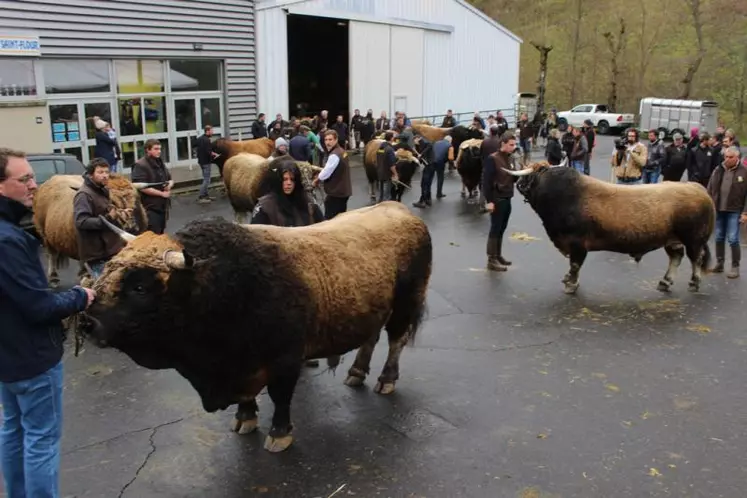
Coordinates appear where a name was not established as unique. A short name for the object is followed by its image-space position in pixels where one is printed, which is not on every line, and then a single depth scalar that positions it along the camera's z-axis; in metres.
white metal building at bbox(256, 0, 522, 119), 21.58
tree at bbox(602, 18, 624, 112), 45.80
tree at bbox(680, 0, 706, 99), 41.22
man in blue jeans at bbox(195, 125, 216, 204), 15.96
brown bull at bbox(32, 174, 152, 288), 7.29
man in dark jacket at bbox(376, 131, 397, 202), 14.34
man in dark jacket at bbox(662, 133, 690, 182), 14.16
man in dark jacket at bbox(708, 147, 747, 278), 9.37
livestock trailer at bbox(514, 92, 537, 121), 38.82
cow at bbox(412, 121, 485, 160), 18.27
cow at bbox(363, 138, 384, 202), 15.77
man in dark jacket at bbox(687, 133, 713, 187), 13.86
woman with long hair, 6.30
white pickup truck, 40.31
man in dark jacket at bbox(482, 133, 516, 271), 9.70
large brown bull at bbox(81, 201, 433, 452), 3.84
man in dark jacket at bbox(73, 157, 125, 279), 6.53
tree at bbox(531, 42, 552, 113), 38.25
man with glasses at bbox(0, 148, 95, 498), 3.32
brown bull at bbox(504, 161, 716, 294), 8.57
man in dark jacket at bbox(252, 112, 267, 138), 19.86
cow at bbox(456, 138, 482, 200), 15.65
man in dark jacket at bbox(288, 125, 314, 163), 14.95
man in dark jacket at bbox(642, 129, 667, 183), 14.53
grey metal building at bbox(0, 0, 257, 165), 14.59
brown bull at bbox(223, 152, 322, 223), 11.97
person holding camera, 13.59
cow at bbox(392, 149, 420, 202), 14.99
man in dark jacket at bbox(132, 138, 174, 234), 8.41
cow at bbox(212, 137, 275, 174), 16.72
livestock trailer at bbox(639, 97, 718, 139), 32.84
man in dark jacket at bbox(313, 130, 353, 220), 9.62
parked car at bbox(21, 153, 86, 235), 10.38
